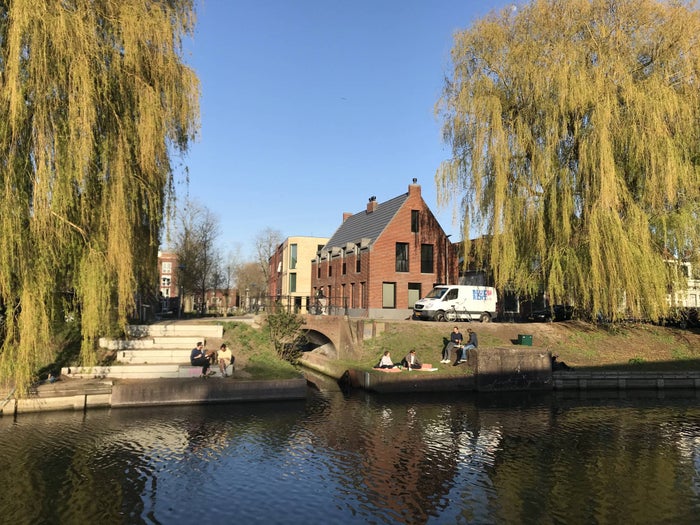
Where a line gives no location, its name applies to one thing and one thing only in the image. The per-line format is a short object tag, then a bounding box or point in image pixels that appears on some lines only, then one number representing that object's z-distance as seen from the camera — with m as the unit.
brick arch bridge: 25.34
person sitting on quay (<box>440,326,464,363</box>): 22.31
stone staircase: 17.28
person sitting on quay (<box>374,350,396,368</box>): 21.33
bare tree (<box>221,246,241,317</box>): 64.51
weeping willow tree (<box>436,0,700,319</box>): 22.41
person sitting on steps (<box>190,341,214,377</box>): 18.00
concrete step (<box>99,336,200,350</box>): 18.89
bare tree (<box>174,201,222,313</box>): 41.38
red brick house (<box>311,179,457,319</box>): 36.06
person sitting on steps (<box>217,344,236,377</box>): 18.39
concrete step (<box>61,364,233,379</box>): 16.81
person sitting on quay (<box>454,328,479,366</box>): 21.66
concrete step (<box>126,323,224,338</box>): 20.08
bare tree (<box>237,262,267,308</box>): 87.06
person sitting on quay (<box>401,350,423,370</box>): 21.25
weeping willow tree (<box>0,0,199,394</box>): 12.61
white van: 29.49
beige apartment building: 57.34
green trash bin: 23.69
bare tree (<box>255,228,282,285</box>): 77.50
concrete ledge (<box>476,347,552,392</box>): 20.83
